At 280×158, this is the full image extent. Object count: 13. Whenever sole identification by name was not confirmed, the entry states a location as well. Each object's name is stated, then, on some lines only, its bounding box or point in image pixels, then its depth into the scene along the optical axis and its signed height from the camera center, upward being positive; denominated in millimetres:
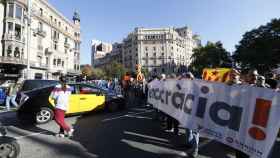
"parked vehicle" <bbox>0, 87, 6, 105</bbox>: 8448 -966
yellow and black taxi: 5335 -941
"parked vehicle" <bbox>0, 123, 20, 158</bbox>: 2861 -1326
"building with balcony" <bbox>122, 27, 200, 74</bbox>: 68233 +14120
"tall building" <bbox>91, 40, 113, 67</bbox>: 92960 +18222
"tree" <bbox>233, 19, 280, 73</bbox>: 24647 +5543
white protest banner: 2241 -600
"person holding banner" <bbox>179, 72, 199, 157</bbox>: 3217 -1325
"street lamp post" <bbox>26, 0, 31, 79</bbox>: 12212 +3941
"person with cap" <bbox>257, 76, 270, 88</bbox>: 3451 -30
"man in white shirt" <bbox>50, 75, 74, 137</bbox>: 4043 -617
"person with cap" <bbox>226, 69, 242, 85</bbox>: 2750 +29
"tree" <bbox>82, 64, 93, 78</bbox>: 48605 +2853
